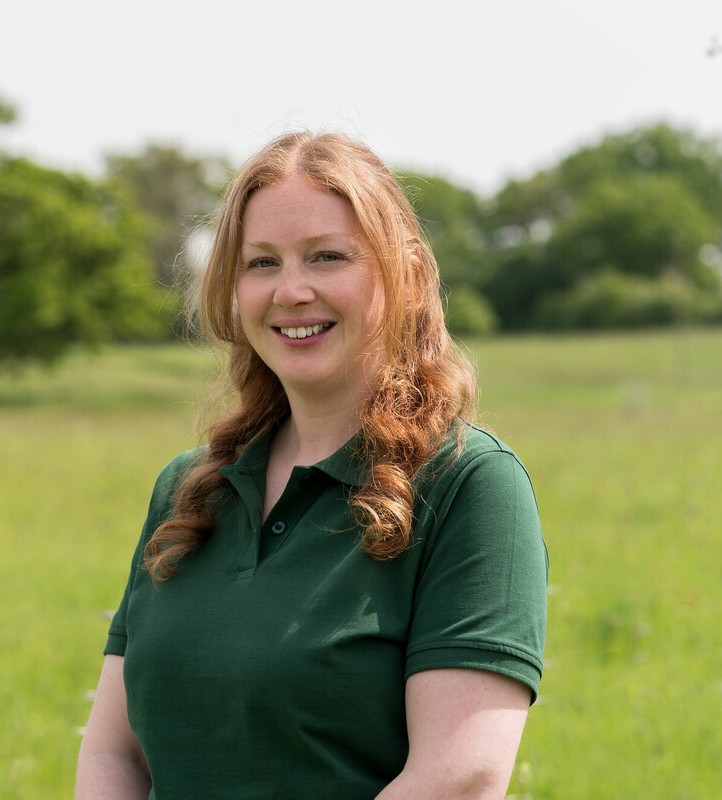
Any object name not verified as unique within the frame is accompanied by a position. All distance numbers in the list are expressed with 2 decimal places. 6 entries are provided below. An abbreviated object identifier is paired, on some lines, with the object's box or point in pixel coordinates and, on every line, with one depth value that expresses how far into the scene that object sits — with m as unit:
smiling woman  1.81
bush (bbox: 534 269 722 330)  57.09
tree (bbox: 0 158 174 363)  30.42
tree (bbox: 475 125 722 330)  64.88
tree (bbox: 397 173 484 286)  66.75
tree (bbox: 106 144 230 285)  59.25
